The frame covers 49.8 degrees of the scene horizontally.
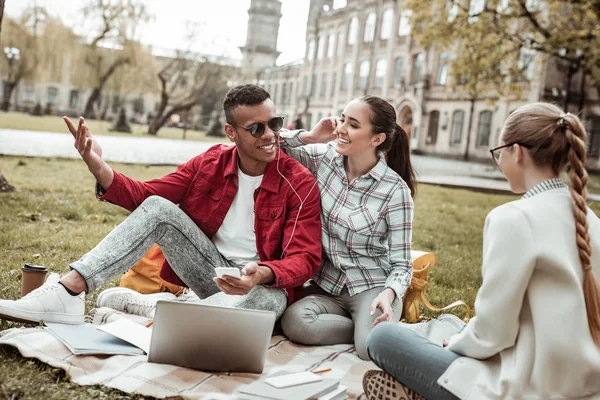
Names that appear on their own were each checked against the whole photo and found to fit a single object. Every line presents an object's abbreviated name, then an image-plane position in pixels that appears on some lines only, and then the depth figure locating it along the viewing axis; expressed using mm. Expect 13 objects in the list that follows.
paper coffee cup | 3814
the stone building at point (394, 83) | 30625
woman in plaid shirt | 3770
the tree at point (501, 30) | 13492
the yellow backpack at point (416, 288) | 4150
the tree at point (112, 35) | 28938
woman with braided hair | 2240
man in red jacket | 3402
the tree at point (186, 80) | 39312
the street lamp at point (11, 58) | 27172
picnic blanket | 2885
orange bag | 4402
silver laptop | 2975
